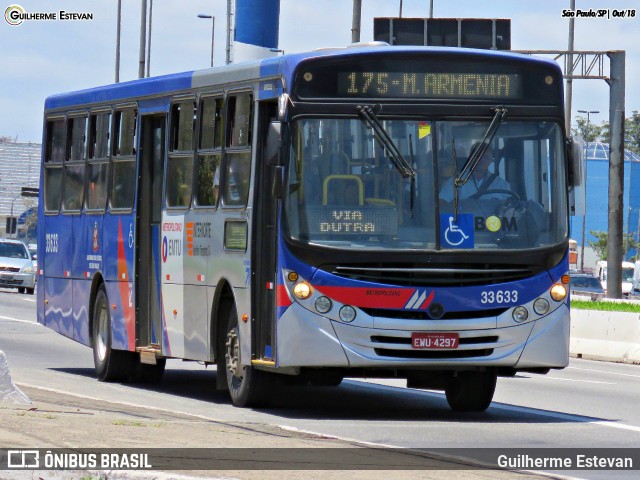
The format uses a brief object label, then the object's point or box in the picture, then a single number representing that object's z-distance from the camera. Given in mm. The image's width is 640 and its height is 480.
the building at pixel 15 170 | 178125
